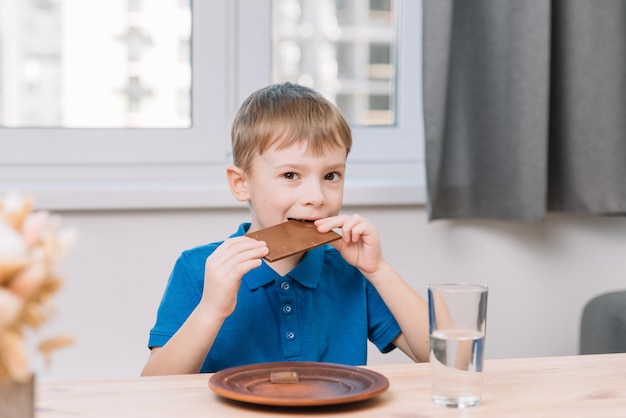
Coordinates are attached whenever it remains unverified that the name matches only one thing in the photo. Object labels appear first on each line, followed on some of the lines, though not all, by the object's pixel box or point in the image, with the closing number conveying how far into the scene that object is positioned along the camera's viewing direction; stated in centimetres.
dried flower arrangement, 117
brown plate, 159
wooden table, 160
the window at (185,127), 305
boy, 211
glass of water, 160
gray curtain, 301
